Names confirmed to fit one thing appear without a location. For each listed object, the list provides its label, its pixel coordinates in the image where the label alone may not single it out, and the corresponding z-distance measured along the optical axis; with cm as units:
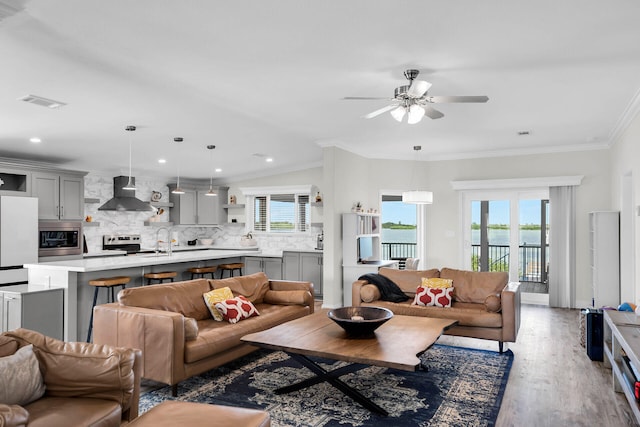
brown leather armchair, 220
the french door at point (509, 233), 760
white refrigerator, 607
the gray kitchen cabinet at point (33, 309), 441
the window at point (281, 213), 909
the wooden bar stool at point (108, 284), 471
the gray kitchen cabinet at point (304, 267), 821
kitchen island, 475
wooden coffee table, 304
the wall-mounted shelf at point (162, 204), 898
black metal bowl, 350
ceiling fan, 352
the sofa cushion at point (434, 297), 505
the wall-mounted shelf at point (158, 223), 887
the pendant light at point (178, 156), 646
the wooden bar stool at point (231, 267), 686
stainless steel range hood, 737
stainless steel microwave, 669
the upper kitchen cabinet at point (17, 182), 651
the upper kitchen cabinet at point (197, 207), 934
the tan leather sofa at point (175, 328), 345
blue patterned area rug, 310
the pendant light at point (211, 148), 706
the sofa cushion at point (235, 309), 434
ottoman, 211
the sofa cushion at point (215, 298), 440
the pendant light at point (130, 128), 568
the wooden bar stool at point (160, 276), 538
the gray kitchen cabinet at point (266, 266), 856
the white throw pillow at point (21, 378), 211
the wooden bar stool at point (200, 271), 616
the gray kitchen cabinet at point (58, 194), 675
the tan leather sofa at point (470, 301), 455
